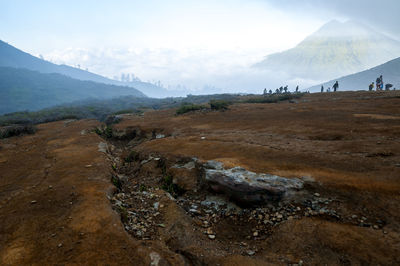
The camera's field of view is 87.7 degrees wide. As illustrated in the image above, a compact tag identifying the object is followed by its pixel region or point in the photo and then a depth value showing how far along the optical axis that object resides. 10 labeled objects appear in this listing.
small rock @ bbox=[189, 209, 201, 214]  9.96
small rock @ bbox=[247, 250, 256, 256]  6.88
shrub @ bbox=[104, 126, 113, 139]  27.94
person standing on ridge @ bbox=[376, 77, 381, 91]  48.56
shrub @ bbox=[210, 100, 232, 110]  37.48
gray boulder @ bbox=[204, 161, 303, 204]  9.06
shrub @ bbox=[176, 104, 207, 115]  38.59
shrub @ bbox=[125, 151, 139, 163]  17.84
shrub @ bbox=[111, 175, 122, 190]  12.38
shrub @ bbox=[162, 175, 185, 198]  11.96
